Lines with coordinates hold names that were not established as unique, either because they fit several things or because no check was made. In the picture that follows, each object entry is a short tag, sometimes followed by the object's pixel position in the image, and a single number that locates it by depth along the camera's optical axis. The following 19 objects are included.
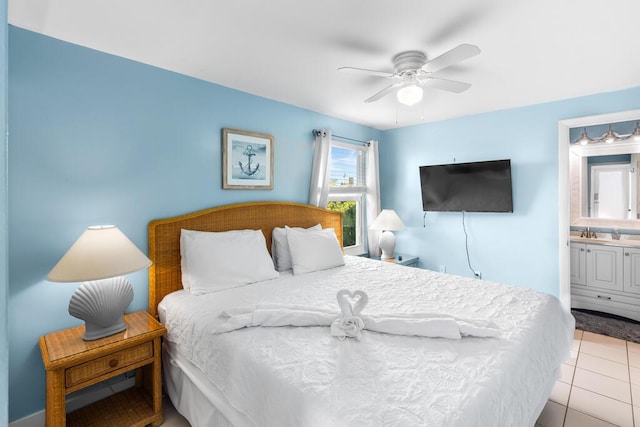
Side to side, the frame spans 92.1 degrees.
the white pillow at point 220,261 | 2.27
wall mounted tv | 3.52
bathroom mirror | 3.83
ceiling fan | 2.11
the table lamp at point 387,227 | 3.99
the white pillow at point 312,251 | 2.85
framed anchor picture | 2.82
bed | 1.07
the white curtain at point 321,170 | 3.57
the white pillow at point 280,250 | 2.95
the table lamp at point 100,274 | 1.71
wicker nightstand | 1.59
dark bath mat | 3.20
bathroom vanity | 3.53
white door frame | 3.16
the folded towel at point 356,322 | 1.51
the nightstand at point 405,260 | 3.98
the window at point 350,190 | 4.05
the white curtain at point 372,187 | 4.32
